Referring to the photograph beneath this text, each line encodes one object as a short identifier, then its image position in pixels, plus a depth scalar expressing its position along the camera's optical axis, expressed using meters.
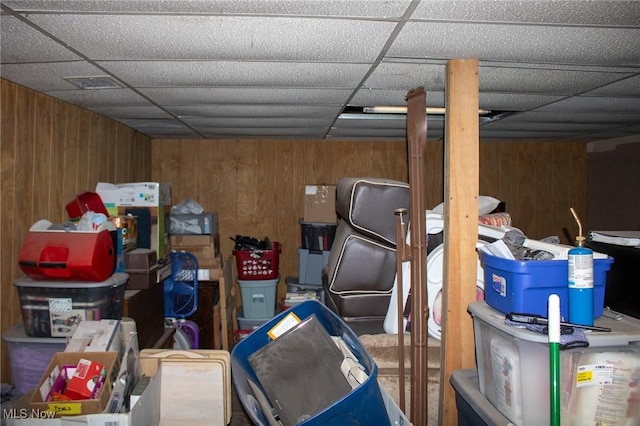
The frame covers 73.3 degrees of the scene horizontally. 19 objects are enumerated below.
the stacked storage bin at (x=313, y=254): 4.47
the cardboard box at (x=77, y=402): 1.80
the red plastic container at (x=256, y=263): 4.32
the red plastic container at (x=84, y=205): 2.88
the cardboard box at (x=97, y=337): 2.07
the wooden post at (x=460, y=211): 2.03
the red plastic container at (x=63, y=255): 2.22
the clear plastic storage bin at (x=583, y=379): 1.46
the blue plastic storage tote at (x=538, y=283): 1.61
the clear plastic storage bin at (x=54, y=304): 2.25
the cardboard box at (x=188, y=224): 4.27
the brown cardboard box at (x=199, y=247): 4.18
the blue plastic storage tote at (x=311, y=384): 1.37
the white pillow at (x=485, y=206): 2.86
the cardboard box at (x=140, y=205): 3.39
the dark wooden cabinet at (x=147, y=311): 2.80
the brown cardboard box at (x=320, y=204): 4.61
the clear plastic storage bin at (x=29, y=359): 2.25
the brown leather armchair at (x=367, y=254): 2.64
